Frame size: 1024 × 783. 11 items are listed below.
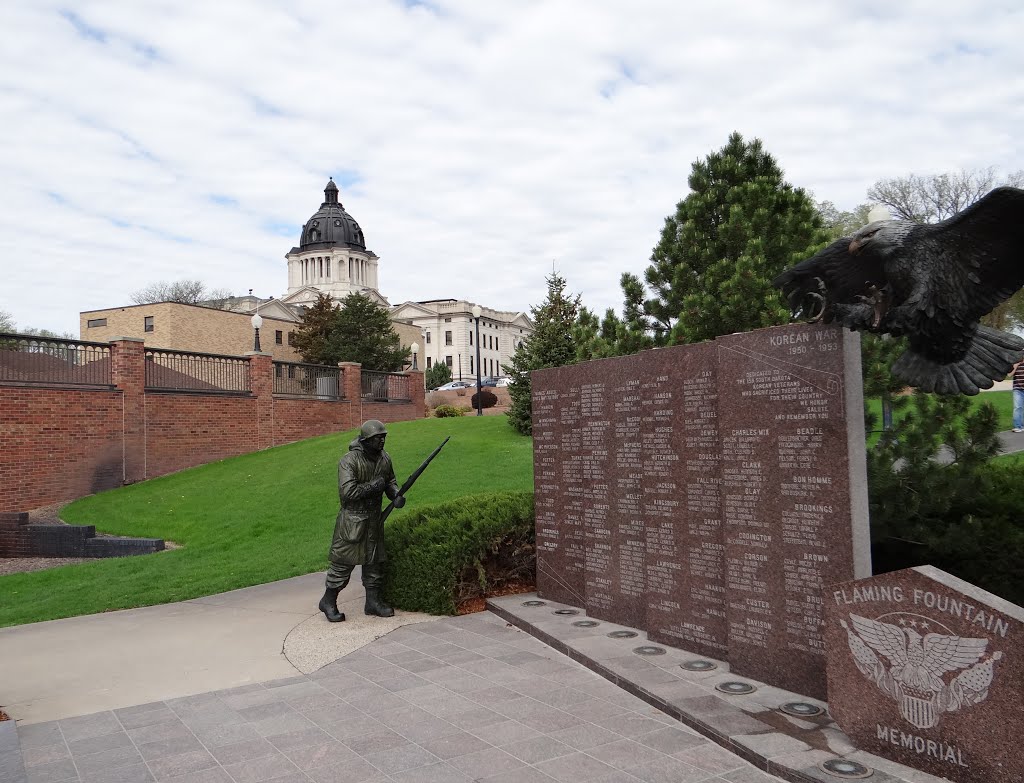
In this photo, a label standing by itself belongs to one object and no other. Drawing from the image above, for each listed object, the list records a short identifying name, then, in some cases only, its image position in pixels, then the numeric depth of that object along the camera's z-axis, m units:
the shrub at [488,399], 36.94
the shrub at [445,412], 30.62
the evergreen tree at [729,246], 10.30
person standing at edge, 15.94
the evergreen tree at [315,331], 47.34
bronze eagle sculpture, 4.51
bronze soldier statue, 7.97
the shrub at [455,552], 8.13
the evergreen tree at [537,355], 22.20
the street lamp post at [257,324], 24.10
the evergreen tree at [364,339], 42.50
